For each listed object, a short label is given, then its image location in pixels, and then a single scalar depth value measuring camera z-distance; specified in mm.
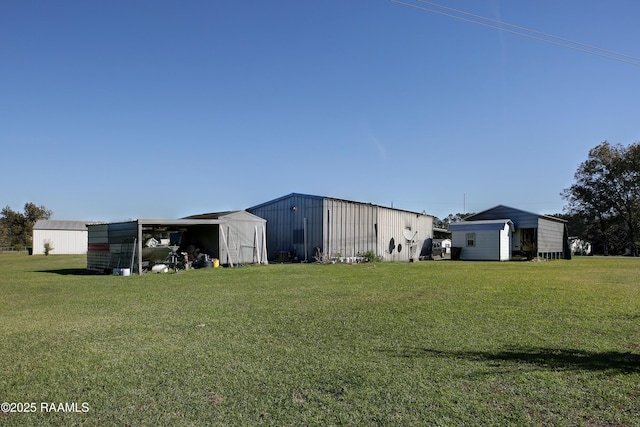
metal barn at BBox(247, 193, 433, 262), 24125
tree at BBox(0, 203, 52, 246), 60688
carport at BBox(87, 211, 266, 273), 17391
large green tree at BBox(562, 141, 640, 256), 45406
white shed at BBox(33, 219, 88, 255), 47000
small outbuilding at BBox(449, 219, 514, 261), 28641
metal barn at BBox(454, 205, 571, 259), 30750
